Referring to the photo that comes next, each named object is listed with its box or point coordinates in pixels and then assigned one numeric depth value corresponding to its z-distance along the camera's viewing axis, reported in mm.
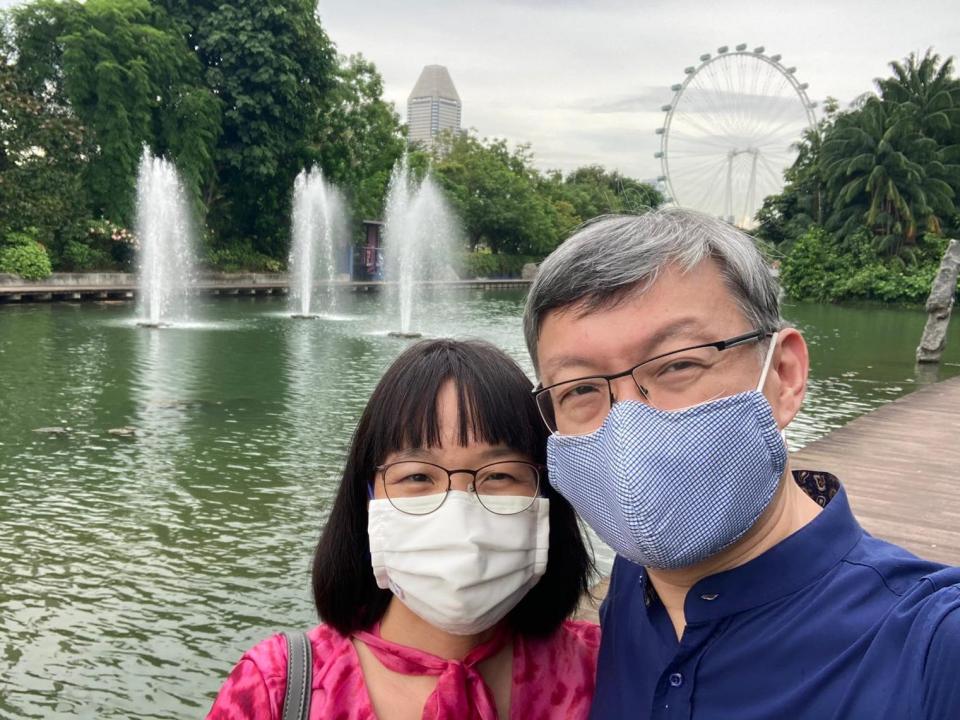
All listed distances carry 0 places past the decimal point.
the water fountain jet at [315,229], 30272
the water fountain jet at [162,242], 22953
